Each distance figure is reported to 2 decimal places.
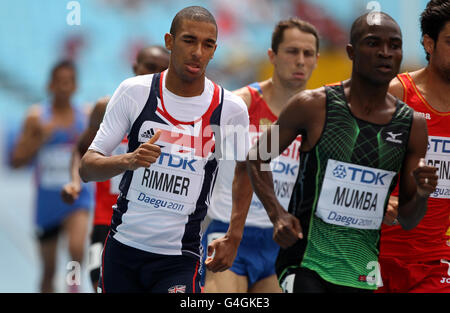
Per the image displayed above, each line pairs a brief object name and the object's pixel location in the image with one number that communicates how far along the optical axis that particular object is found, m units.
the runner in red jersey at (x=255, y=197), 11.63
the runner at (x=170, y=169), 8.75
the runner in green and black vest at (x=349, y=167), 7.93
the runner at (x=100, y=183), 11.95
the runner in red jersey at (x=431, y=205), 9.43
